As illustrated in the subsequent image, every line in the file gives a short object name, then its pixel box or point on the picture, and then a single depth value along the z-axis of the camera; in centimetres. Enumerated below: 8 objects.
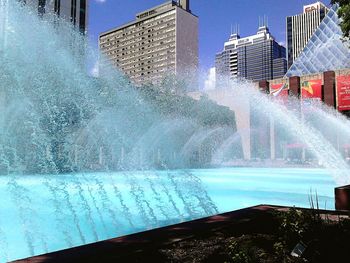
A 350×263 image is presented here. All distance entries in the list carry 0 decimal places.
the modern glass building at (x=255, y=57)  18075
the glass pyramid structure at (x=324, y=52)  5541
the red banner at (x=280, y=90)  4634
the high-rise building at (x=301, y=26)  17862
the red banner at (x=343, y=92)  4169
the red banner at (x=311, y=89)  4397
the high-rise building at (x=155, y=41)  11844
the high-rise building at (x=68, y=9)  4258
